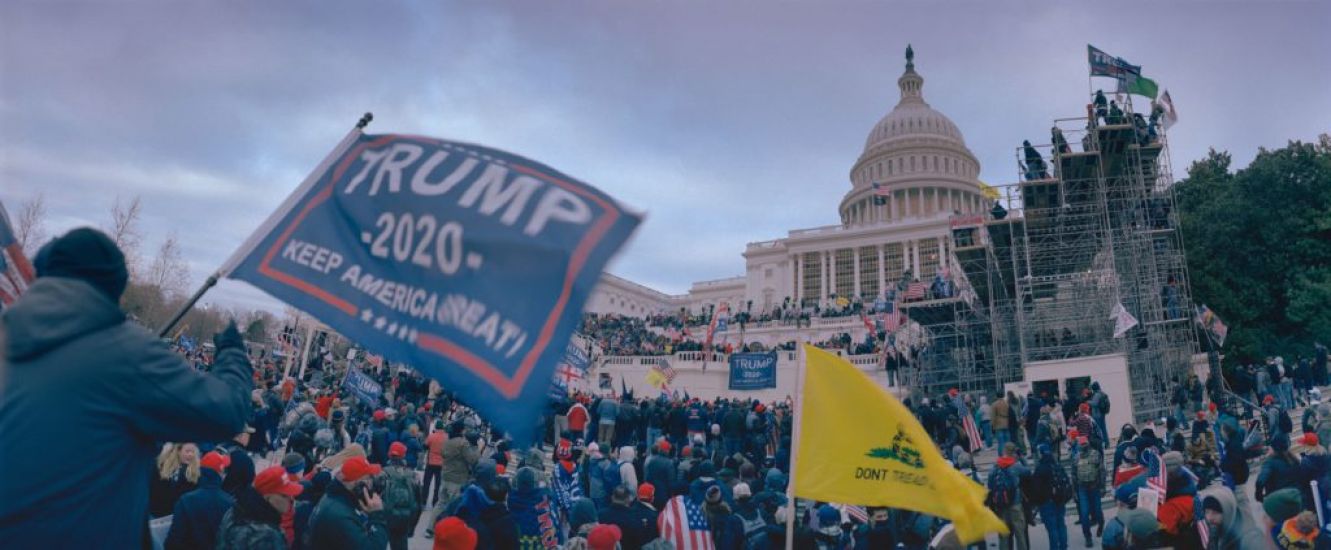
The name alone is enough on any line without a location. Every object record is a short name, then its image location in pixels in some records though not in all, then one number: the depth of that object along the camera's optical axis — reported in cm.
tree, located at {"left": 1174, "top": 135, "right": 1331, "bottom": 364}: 2986
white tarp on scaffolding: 2011
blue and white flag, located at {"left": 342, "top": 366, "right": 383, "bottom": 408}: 1623
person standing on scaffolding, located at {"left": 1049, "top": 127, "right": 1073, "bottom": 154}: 2570
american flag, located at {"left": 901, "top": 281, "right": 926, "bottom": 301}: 2997
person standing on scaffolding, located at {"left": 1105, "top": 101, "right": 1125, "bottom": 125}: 2528
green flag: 2583
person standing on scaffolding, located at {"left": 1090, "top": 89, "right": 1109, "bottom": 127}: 2548
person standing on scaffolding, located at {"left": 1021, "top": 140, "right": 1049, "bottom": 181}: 2641
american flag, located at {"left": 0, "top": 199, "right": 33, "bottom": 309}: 353
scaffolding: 2461
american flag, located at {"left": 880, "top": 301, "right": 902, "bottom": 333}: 2848
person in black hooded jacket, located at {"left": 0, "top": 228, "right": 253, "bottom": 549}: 215
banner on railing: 2619
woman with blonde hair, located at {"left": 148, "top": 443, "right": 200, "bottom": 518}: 575
